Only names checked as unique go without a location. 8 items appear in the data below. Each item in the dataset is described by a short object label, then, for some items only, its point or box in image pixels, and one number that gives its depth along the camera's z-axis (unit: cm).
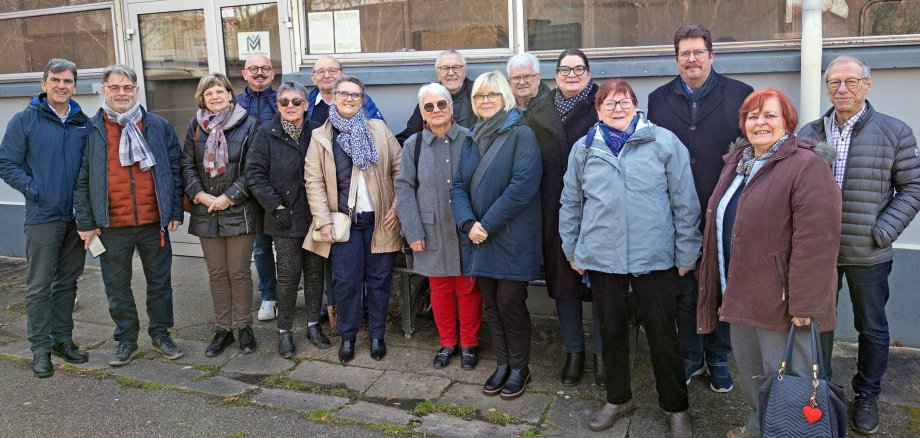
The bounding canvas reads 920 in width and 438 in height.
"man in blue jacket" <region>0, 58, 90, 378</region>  461
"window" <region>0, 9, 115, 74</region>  735
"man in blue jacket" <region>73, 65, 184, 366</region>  464
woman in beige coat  462
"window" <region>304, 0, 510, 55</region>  577
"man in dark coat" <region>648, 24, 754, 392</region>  403
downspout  461
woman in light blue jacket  353
